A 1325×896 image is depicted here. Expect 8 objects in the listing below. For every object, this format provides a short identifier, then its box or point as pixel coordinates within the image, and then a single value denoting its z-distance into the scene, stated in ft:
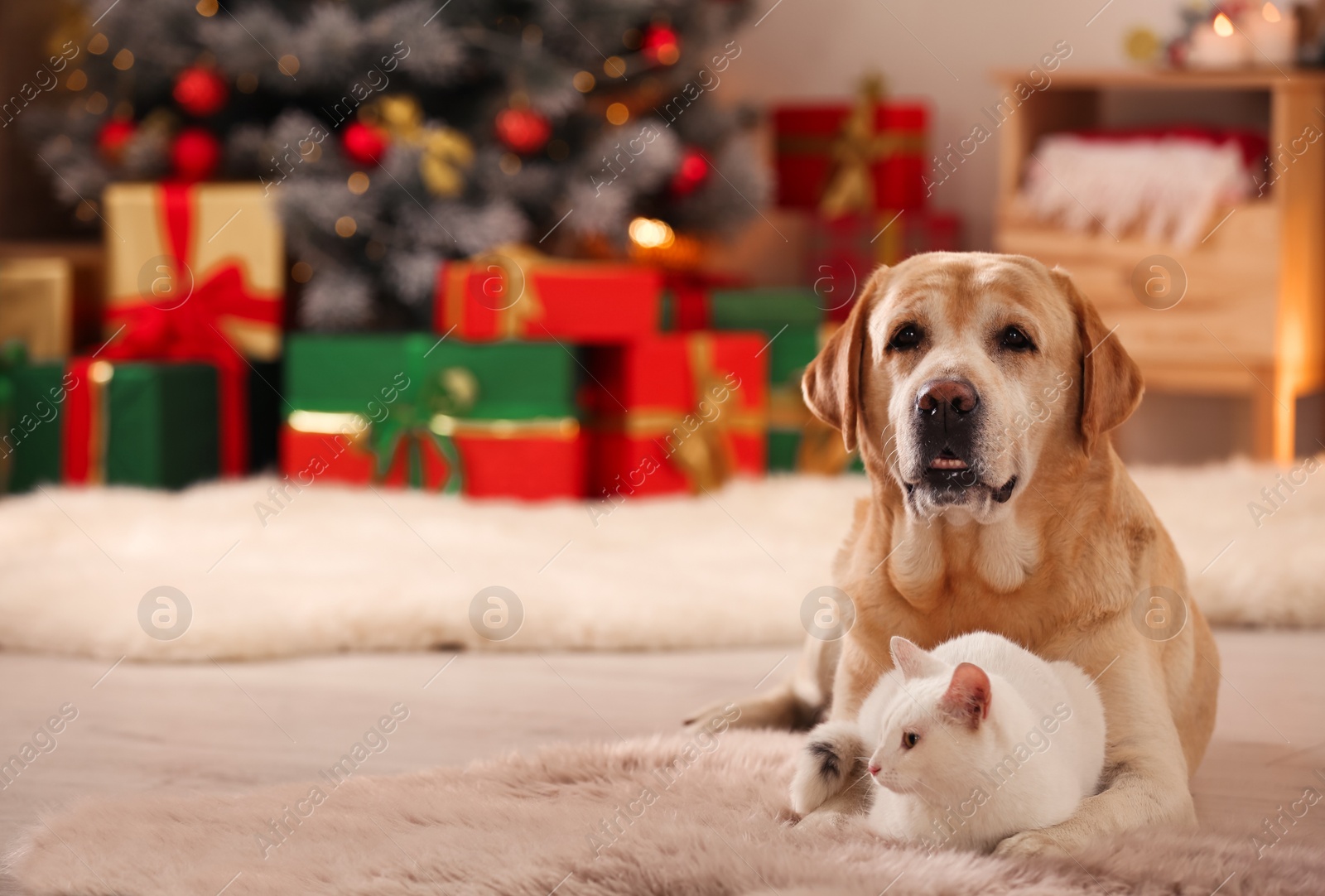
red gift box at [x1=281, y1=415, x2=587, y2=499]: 12.90
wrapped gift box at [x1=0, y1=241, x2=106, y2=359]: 14.67
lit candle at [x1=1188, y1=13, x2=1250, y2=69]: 13.75
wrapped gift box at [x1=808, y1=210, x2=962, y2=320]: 15.80
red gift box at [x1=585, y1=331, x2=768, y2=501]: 13.07
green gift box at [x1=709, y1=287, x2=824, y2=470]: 13.42
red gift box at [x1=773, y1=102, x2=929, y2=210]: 16.03
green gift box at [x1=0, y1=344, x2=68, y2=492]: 13.12
